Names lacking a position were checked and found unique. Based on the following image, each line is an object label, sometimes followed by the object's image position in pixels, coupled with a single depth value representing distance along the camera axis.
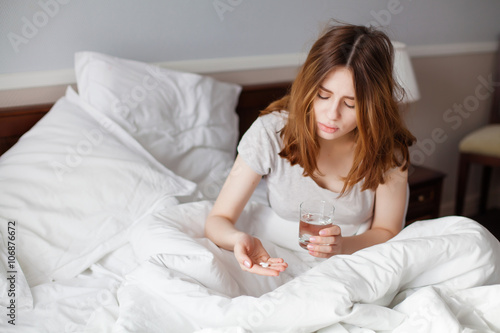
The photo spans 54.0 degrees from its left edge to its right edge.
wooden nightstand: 2.43
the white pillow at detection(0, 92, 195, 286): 1.49
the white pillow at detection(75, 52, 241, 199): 1.88
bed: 1.05
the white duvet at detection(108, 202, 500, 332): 1.01
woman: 1.40
